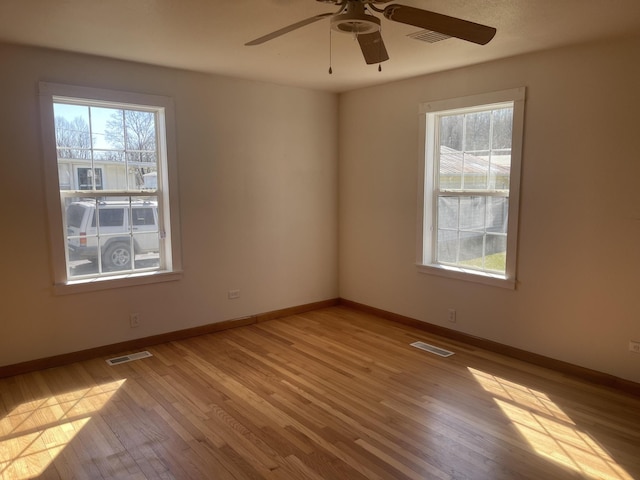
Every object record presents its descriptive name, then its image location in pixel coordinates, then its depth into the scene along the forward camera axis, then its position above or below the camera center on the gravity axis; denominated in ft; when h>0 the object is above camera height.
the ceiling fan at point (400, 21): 6.45 +2.33
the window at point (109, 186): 11.79 -0.07
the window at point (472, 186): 12.37 -0.07
